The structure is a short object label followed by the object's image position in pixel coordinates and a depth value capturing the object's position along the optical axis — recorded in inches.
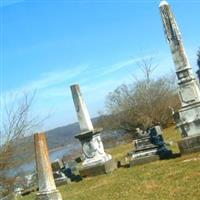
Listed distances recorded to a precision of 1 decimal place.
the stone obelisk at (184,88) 543.2
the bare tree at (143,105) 1608.0
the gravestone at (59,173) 670.5
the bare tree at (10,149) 464.4
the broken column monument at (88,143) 647.1
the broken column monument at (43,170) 370.3
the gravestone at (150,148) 602.0
